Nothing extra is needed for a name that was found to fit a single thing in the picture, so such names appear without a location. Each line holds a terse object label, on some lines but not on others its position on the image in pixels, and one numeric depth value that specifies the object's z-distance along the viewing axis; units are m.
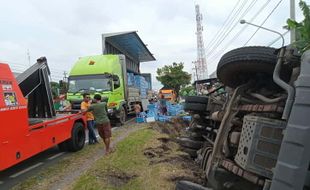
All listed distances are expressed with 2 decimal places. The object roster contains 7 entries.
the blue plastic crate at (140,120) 10.81
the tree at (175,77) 33.54
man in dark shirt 5.51
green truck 9.58
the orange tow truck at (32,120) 3.64
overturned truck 1.25
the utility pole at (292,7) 9.41
